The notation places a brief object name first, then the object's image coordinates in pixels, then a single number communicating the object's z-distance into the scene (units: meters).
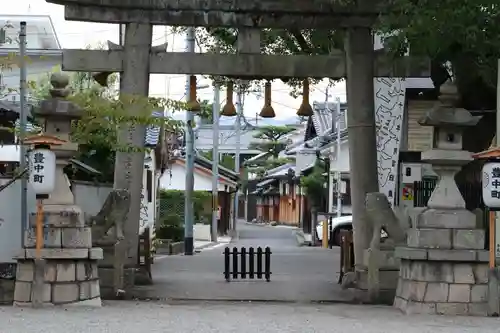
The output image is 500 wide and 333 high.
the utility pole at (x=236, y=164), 56.61
